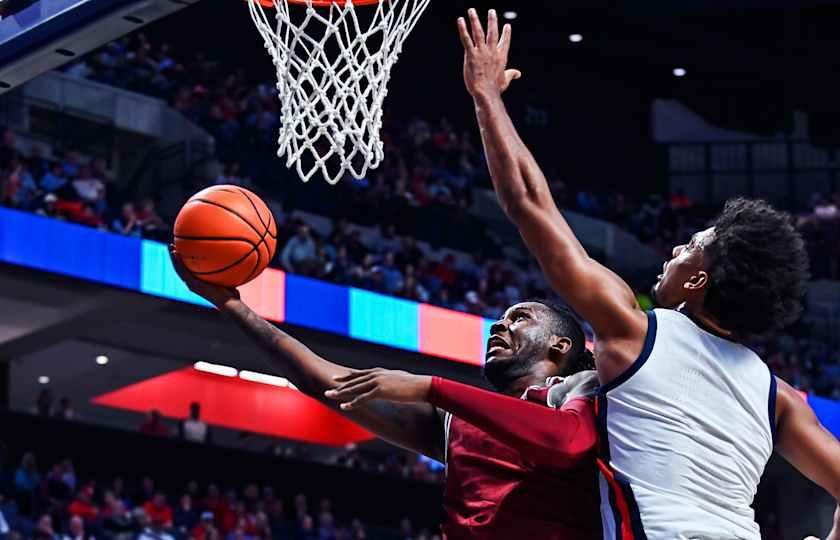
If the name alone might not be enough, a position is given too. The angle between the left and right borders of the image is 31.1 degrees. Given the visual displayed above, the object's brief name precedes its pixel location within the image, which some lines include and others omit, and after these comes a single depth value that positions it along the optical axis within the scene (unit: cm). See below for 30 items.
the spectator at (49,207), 1337
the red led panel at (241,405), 1929
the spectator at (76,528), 1165
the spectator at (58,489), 1285
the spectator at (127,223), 1370
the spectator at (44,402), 1512
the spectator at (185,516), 1348
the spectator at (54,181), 1367
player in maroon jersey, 304
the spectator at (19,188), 1314
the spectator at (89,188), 1389
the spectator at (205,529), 1285
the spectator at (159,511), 1298
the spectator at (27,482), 1248
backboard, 493
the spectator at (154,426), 1585
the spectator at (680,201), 2405
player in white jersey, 295
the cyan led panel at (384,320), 1487
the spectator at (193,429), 1650
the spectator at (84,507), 1238
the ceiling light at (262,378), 1956
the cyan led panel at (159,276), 1360
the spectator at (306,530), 1432
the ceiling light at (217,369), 1898
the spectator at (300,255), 1490
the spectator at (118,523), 1213
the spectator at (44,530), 1136
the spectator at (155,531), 1221
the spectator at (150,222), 1389
